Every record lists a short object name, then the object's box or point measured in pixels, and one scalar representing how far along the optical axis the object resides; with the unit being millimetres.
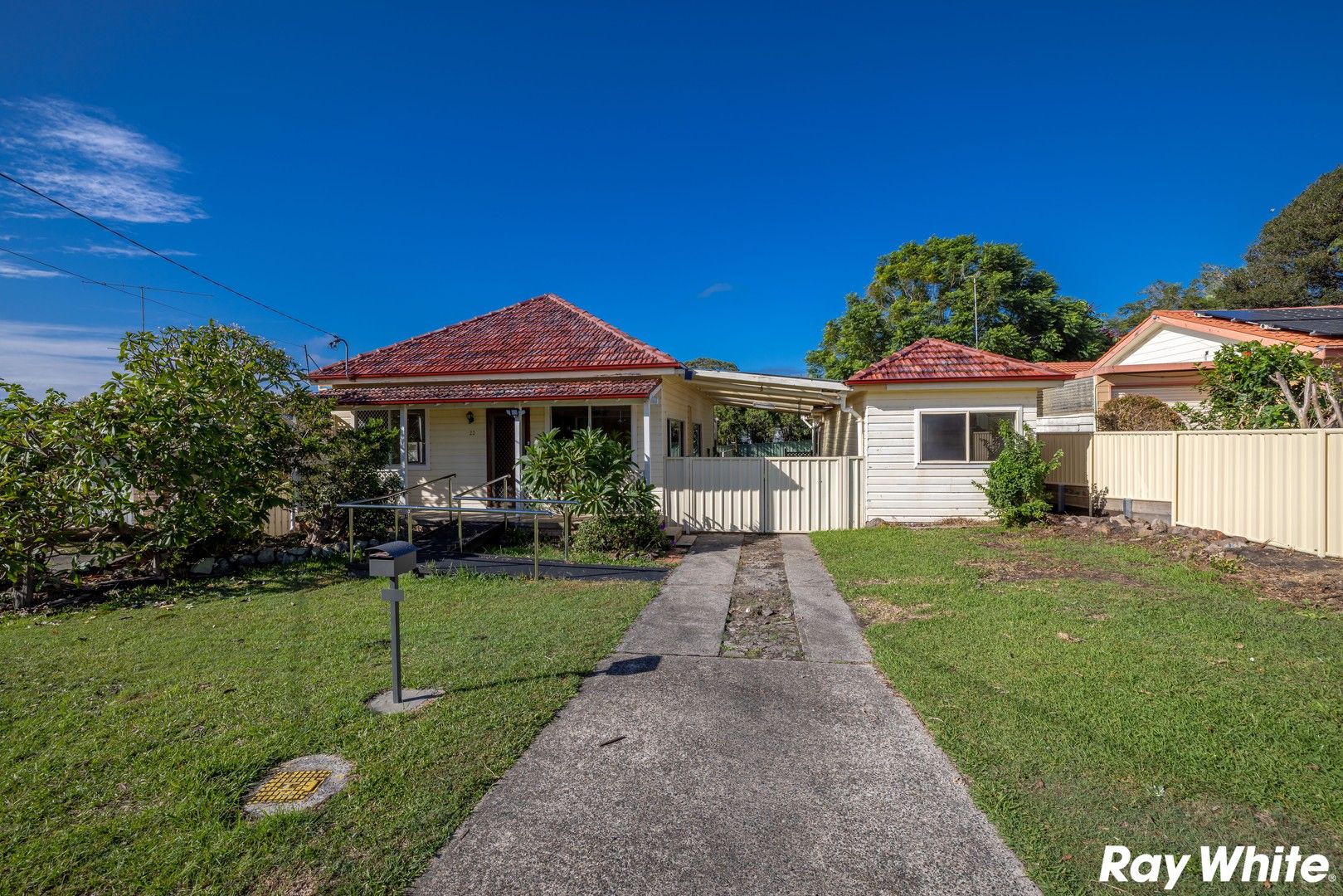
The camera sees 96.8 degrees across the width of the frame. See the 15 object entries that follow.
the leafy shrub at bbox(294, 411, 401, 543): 9594
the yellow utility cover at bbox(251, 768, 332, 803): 2959
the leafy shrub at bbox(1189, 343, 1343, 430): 8641
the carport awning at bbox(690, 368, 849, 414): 11305
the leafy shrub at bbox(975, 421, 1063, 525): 10688
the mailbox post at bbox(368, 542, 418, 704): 4020
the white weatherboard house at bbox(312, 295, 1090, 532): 11438
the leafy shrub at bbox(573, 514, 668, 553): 9406
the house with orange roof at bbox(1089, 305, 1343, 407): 12875
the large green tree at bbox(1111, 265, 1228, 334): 32438
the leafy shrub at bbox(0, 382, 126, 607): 6703
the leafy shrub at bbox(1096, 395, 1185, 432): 12711
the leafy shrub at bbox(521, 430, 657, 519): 9422
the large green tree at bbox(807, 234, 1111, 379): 24422
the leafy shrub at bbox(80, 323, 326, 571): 7277
